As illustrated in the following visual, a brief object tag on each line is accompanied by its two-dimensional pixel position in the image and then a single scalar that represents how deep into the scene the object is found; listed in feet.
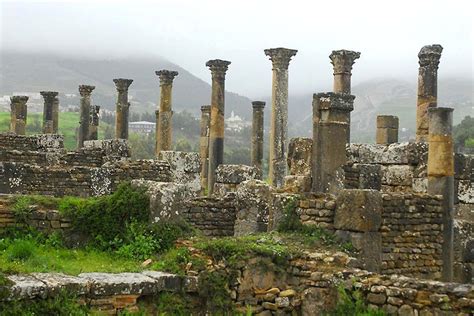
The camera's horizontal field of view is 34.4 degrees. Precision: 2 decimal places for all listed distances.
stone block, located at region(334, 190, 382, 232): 39.86
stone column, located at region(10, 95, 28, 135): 128.06
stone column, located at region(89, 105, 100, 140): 120.67
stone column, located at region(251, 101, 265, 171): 112.38
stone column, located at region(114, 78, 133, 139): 119.34
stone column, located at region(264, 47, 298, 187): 97.71
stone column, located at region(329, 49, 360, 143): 91.71
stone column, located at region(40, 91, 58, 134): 129.49
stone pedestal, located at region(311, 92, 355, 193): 46.75
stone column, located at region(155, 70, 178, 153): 111.55
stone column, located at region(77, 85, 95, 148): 119.65
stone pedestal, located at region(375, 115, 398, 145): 82.12
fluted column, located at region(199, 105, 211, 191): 115.14
